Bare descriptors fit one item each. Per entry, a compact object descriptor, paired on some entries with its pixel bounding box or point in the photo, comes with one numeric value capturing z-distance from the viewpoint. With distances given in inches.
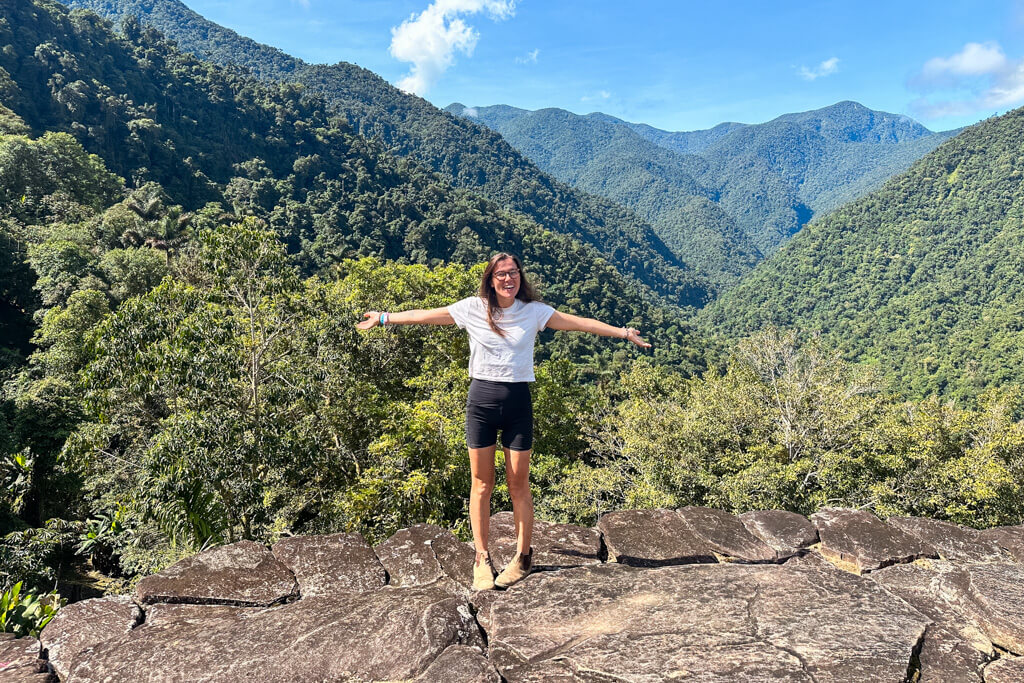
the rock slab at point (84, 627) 103.2
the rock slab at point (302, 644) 98.0
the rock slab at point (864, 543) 142.7
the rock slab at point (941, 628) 99.3
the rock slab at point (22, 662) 96.2
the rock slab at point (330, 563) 131.0
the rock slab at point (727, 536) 147.0
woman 122.0
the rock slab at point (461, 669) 96.3
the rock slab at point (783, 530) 150.3
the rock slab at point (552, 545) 139.3
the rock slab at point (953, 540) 147.6
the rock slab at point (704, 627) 95.7
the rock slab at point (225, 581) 122.6
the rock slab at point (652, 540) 143.9
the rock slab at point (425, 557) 133.3
